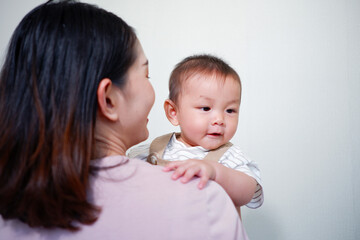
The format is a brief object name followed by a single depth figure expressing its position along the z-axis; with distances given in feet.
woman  2.08
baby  3.84
